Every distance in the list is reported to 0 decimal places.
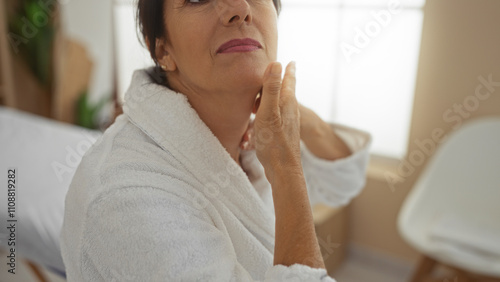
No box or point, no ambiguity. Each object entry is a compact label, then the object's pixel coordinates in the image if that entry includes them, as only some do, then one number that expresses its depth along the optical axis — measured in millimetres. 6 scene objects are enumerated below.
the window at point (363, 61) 1036
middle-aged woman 474
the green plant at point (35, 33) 2064
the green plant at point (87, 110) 1927
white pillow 1095
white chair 1184
